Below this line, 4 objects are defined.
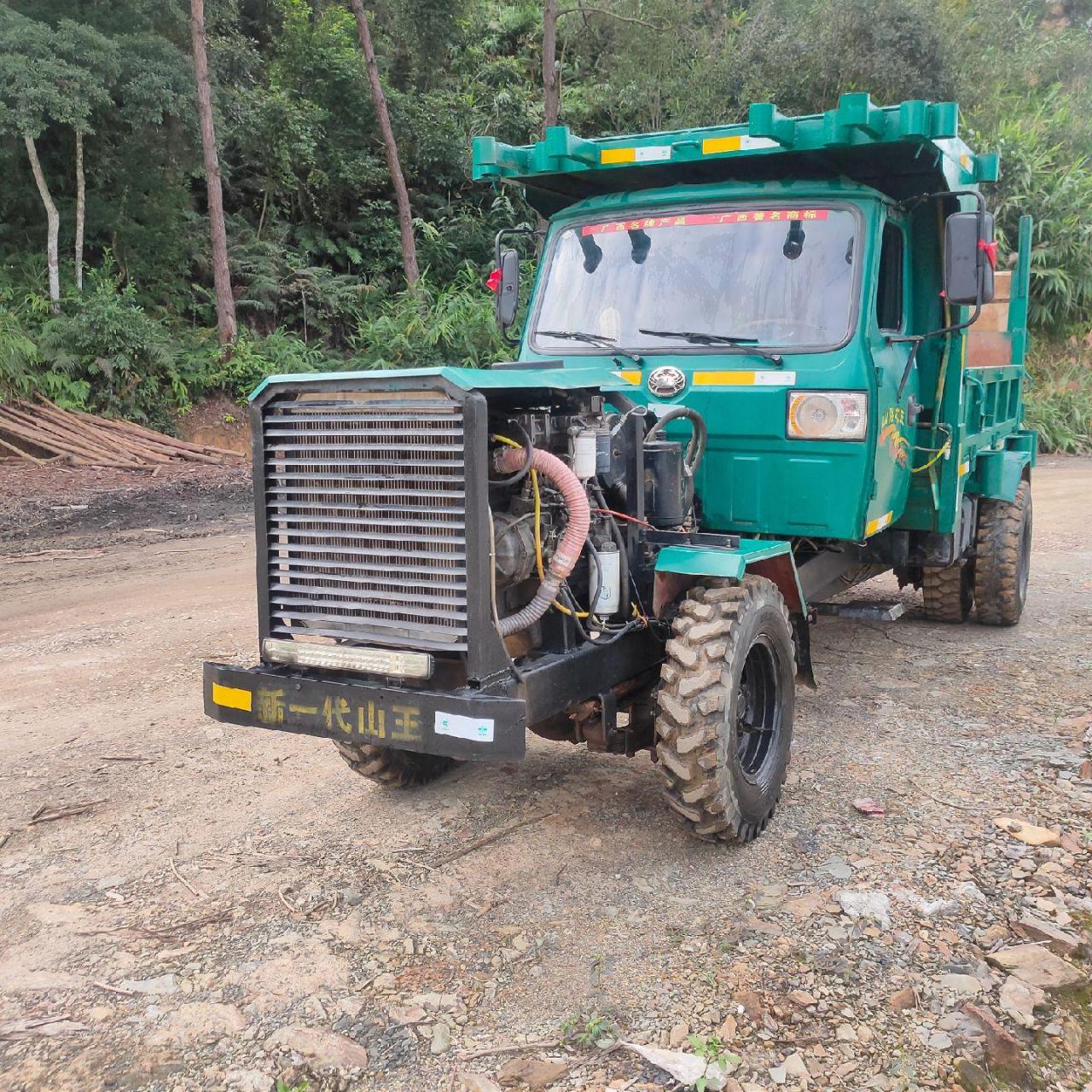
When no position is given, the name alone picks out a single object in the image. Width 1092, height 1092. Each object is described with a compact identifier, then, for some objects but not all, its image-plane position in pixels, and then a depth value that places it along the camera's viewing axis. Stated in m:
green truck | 3.46
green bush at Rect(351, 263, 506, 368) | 18.75
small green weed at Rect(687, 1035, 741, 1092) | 2.75
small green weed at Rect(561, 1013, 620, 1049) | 2.89
